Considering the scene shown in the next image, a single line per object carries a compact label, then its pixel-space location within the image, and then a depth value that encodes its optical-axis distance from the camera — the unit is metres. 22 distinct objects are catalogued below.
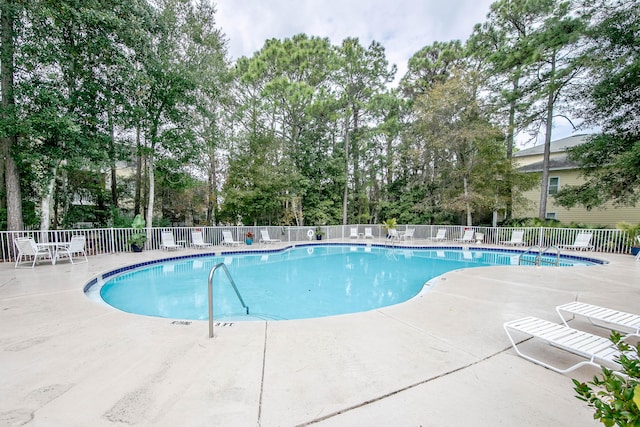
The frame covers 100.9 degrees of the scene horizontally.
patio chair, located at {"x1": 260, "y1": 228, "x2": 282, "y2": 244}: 12.78
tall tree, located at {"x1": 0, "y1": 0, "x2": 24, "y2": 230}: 7.22
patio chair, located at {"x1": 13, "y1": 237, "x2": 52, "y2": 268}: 6.71
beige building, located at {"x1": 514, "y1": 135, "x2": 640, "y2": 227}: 13.91
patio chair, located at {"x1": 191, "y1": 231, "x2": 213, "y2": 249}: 10.86
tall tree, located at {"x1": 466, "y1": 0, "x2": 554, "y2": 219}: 12.73
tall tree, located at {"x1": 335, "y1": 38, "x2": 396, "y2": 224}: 15.39
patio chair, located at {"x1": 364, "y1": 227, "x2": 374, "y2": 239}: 15.71
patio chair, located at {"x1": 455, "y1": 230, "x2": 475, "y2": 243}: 13.07
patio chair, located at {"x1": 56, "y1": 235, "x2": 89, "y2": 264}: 7.16
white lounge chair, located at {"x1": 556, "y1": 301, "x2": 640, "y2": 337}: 2.80
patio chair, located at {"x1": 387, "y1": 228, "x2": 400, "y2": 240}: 13.88
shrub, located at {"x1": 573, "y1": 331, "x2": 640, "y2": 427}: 0.82
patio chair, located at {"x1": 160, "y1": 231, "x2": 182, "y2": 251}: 9.98
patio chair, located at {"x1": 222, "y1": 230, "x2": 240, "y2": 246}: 11.78
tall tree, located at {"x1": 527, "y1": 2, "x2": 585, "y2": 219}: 11.38
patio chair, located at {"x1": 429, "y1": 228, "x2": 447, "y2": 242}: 13.84
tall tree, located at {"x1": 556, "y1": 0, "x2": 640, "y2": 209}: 9.96
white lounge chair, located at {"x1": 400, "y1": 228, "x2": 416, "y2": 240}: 14.51
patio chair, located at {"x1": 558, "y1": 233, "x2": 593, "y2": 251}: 10.06
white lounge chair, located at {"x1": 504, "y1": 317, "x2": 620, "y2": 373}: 2.18
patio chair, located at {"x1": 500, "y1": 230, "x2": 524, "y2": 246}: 11.97
